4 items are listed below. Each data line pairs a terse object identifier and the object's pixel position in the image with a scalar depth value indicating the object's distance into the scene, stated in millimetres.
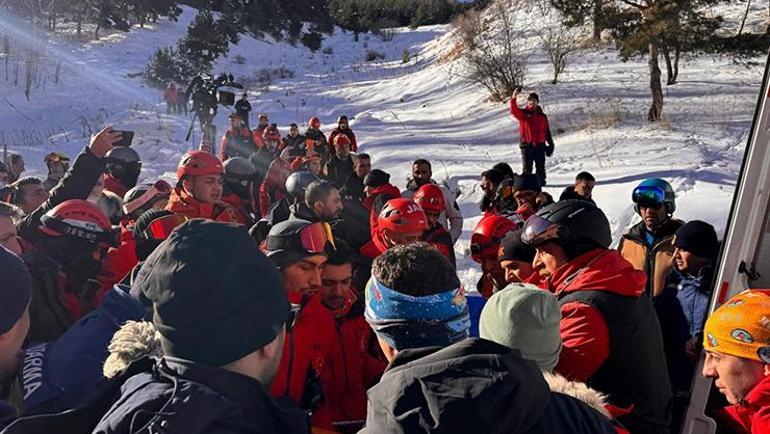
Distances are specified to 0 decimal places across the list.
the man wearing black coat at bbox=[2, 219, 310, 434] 1320
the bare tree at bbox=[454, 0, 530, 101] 19906
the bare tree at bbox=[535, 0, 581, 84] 20016
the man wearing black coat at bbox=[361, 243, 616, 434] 1203
